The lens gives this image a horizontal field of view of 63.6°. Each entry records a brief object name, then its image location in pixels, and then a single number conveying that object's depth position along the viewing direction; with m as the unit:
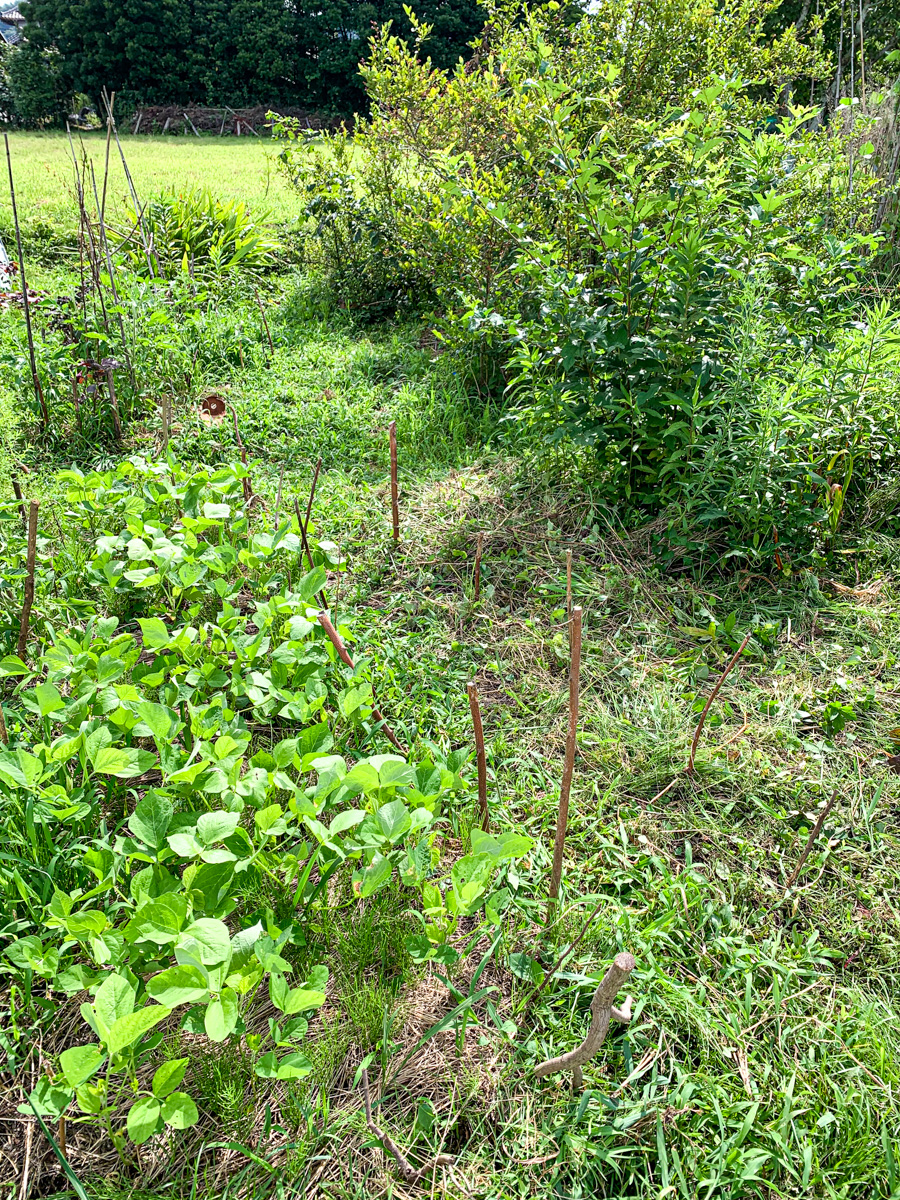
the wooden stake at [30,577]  1.92
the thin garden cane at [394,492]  2.64
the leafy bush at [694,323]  2.45
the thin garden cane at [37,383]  3.07
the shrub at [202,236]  5.53
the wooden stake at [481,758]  1.46
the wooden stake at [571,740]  1.27
